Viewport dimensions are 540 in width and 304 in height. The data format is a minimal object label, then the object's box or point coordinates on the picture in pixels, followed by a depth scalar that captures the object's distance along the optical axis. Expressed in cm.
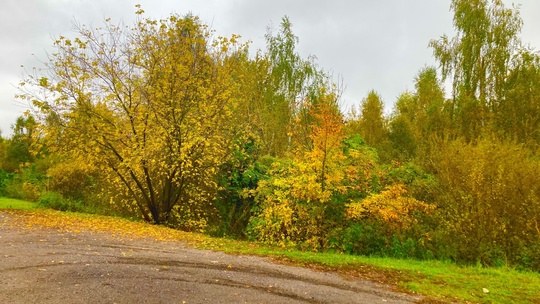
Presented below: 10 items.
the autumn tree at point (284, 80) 2518
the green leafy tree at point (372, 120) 3121
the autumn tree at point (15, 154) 3416
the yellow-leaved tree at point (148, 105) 1490
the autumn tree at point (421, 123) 2259
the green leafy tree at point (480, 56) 2175
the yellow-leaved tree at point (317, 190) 1261
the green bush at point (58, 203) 1908
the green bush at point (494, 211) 1159
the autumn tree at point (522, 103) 1947
